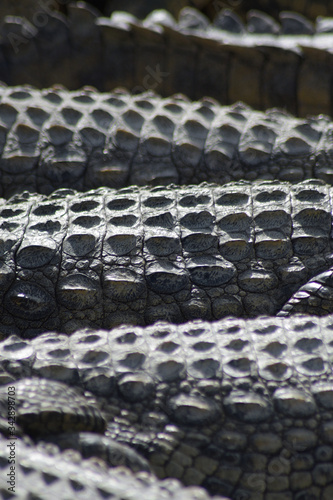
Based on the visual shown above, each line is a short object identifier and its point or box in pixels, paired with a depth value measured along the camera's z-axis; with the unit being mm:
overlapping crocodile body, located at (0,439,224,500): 8232
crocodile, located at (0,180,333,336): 8631
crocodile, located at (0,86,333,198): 8942
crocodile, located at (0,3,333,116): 9350
